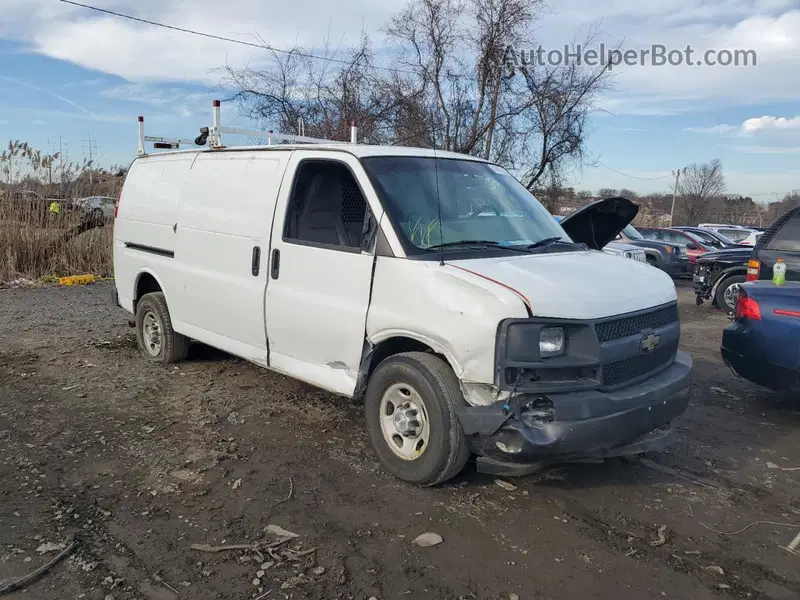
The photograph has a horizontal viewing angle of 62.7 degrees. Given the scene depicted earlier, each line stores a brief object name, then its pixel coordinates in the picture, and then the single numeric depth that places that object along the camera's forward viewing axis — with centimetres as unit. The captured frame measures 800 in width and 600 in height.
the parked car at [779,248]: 825
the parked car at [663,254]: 1612
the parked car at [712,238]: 1962
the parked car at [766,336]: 531
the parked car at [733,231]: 2738
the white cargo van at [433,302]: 359
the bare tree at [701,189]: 5113
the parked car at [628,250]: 1238
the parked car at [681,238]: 1744
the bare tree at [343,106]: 1500
